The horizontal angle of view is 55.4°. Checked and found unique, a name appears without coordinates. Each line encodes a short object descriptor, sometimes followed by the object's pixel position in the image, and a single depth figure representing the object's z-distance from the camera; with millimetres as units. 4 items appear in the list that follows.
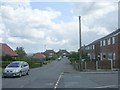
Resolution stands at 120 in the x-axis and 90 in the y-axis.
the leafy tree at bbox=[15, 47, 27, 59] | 35763
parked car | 10623
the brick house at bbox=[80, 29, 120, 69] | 18348
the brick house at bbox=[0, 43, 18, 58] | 27244
